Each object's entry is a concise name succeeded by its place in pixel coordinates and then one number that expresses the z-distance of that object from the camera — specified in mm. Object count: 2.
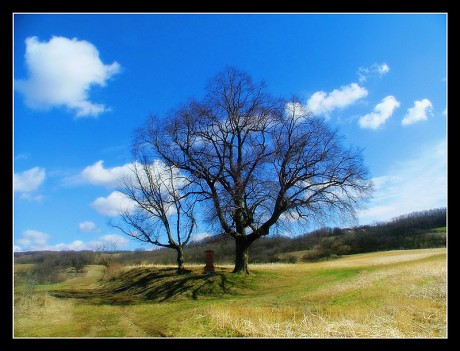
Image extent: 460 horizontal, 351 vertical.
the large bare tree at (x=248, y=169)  23406
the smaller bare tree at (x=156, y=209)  27750
